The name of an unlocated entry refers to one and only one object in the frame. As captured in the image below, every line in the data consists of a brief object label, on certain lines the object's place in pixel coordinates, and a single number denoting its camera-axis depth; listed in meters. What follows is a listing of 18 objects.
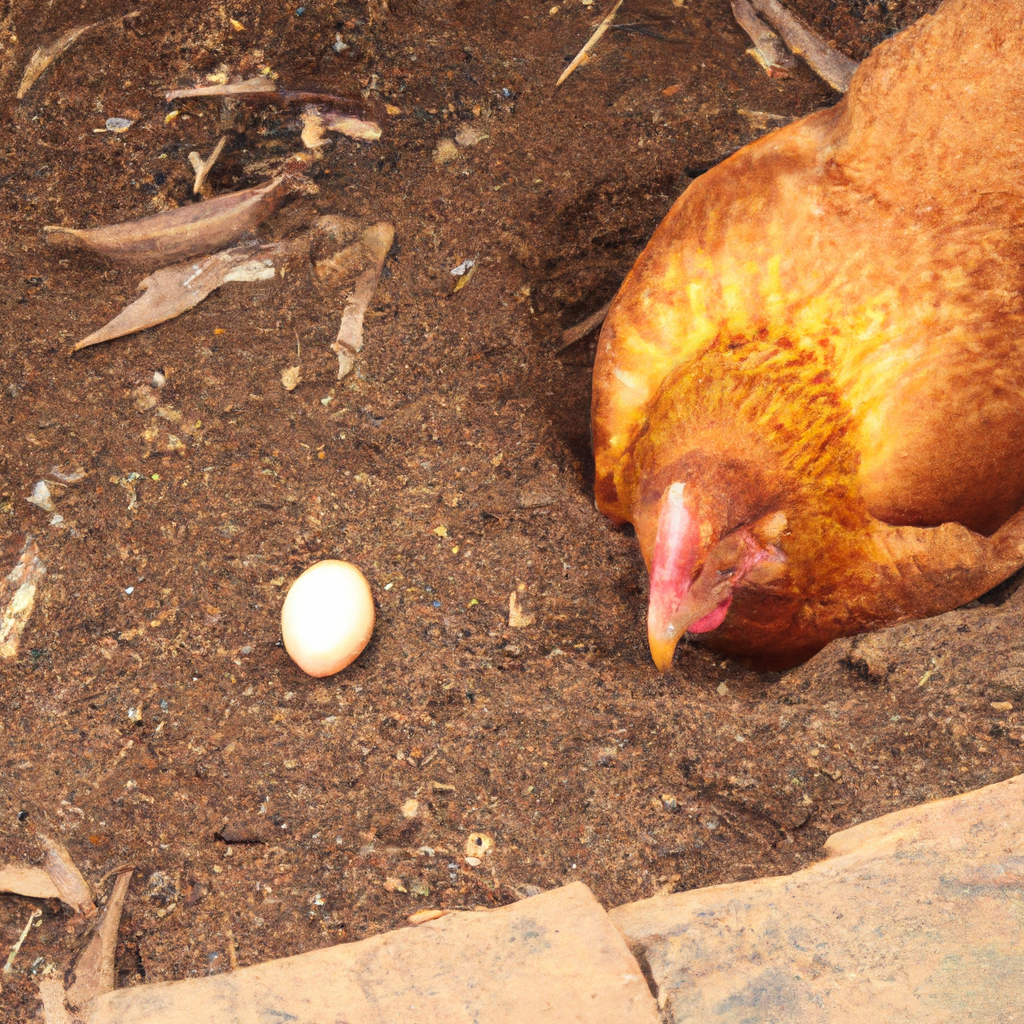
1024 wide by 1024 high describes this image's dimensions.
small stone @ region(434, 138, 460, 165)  2.58
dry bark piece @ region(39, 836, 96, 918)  1.71
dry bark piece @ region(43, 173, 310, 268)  2.42
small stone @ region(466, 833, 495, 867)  1.63
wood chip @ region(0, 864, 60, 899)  1.73
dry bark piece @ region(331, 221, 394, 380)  2.38
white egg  1.92
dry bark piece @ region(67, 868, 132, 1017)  1.62
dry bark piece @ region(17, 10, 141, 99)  2.49
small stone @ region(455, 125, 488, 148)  2.60
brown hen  1.80
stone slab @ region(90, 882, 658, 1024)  1.23
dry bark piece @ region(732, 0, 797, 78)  2.79
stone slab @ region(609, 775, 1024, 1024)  1.15
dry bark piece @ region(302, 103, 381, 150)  2.56
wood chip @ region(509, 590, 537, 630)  2.05
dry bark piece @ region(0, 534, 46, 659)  2.04
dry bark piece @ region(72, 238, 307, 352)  2.36
